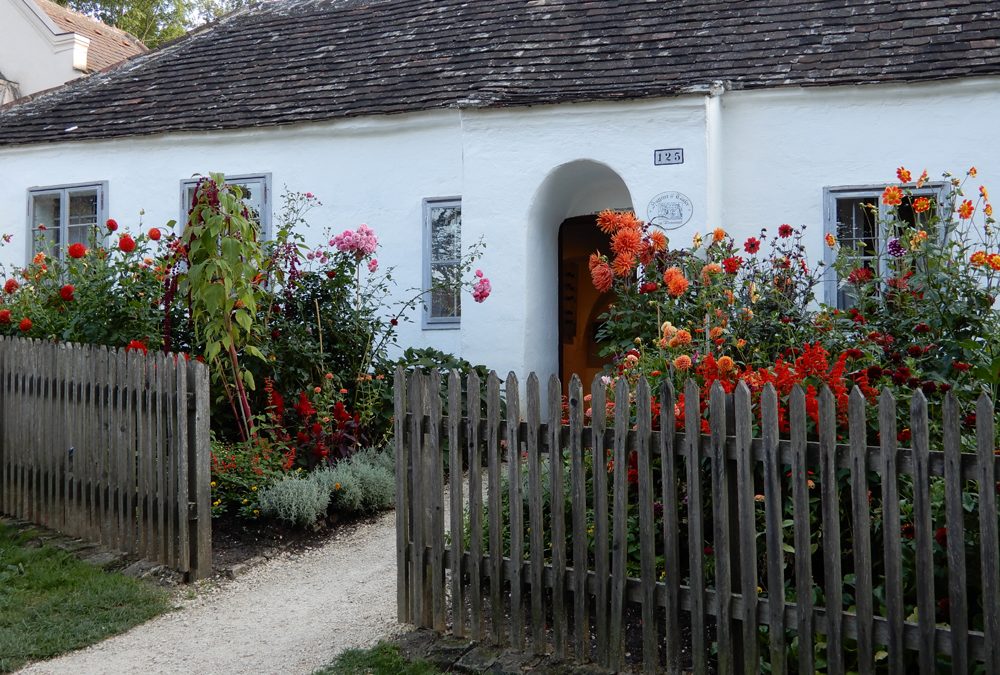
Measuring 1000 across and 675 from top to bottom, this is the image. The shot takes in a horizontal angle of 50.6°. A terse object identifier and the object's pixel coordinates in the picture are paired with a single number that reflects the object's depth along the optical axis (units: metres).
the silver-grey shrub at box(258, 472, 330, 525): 6.93
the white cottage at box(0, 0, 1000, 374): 9.59
